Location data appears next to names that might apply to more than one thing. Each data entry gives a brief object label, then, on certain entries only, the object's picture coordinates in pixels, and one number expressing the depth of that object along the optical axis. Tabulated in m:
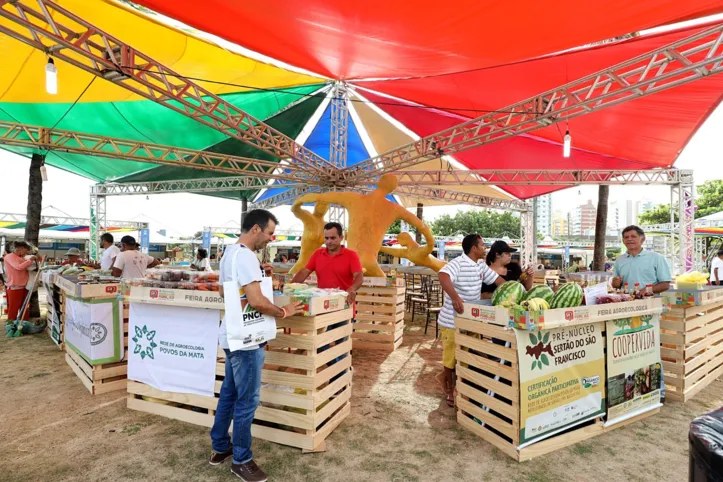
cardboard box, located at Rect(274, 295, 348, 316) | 2.89
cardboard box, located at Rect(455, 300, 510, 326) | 3.04
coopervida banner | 3.45
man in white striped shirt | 3.79
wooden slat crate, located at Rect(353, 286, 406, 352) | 6.32
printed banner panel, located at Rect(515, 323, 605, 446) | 2.96
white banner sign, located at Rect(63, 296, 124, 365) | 4.18
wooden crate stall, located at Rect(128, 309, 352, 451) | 3.00
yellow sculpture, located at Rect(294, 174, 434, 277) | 6.87
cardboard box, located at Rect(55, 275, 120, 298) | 4.20
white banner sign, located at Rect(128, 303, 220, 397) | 3.35
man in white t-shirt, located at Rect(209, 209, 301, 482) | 2.49
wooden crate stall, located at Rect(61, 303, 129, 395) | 4.16
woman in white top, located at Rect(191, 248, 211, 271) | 9.20
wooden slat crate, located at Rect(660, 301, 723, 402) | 4.19
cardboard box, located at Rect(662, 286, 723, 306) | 4.06
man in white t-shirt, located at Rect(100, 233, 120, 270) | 6.68
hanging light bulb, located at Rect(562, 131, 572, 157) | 7.11
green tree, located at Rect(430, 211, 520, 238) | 43.34
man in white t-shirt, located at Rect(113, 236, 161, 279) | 5.59
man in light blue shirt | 4.29
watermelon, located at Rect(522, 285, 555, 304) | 3.30
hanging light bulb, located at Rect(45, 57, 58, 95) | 4.77
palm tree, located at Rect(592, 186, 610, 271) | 12.32
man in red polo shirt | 4.36
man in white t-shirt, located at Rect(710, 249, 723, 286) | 7.92
